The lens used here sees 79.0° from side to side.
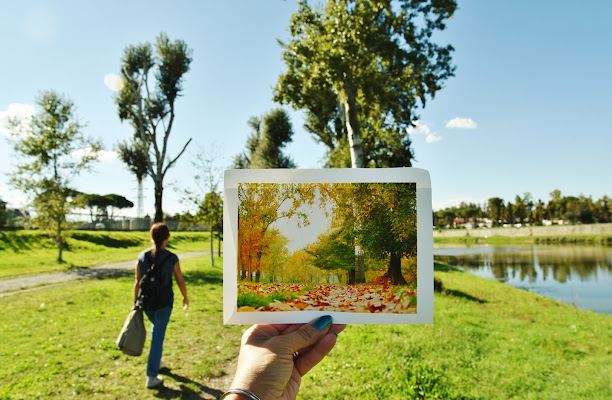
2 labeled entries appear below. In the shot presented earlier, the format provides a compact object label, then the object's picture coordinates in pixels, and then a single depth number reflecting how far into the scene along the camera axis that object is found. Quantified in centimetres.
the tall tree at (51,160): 2020
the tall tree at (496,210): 10888
